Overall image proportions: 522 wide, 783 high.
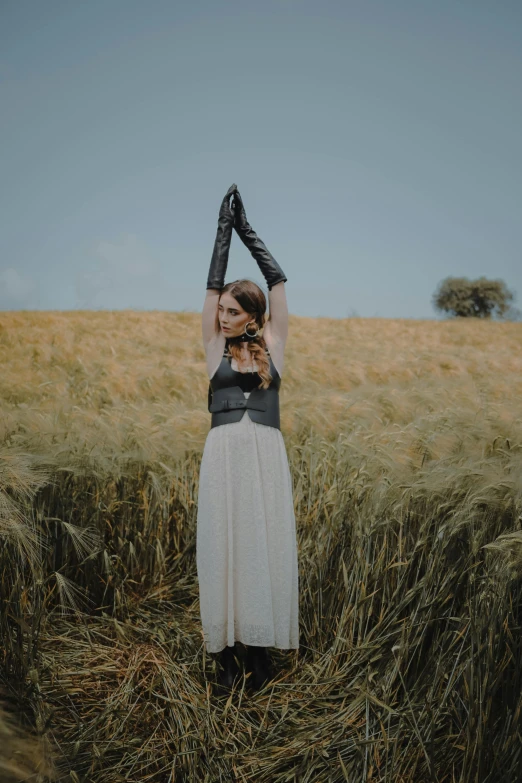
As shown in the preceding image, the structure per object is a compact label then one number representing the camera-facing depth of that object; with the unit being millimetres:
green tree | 34719
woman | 2256
